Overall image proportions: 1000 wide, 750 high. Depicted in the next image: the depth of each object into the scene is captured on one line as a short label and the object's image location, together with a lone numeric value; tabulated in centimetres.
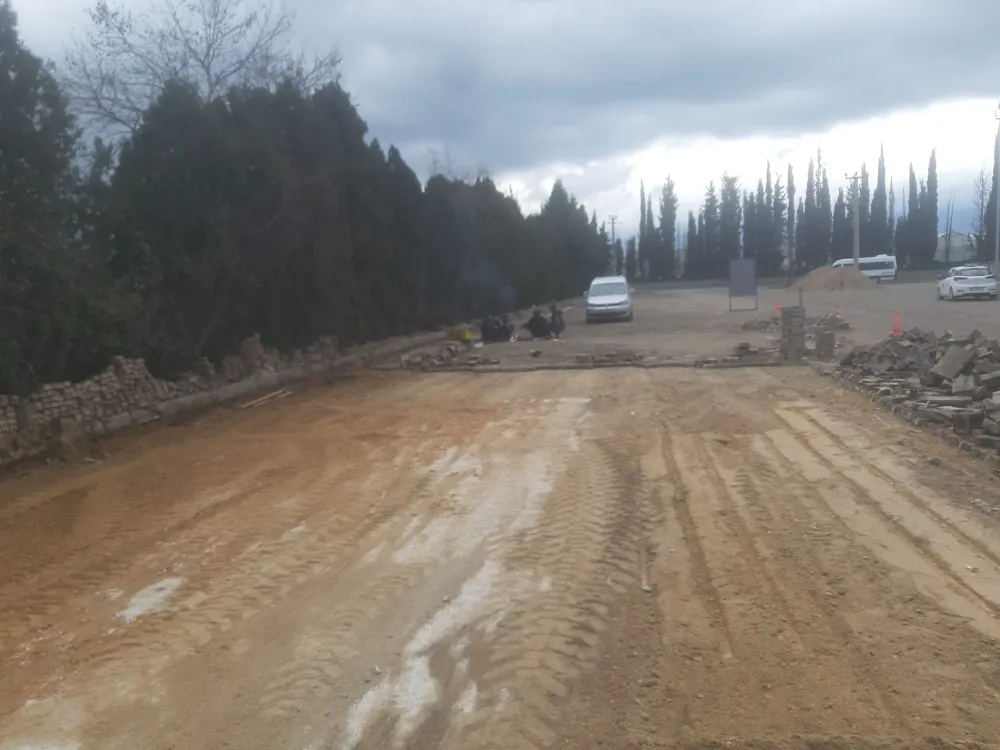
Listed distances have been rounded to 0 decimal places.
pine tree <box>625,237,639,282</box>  10200
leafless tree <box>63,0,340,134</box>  2170
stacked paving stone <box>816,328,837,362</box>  1895
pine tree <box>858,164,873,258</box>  9550
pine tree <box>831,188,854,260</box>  9591
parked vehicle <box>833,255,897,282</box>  7100
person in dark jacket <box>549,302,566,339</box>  2911
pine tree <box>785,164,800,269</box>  9650
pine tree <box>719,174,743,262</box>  9738
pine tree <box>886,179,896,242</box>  9625
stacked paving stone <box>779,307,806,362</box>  1923
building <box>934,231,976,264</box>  9070
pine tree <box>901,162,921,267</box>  9094
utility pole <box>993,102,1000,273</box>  5346
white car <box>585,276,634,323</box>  3494
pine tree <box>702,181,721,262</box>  9850
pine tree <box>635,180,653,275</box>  10200
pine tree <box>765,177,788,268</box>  9694
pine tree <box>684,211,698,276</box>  10014
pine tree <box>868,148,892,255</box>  9550
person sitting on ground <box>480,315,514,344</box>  2888
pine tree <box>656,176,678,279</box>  10006
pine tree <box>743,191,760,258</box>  9712
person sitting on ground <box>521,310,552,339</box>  2893
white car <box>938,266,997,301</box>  3862
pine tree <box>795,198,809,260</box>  9612
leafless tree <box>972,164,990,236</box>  8102
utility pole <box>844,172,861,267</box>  6738
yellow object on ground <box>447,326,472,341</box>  2742
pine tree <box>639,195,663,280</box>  10081
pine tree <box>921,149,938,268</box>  9038
